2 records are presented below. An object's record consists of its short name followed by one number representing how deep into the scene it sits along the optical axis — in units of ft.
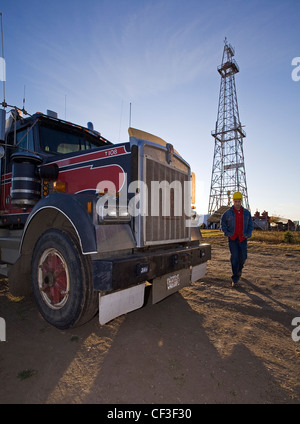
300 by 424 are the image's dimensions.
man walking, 15.61
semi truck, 8.55
